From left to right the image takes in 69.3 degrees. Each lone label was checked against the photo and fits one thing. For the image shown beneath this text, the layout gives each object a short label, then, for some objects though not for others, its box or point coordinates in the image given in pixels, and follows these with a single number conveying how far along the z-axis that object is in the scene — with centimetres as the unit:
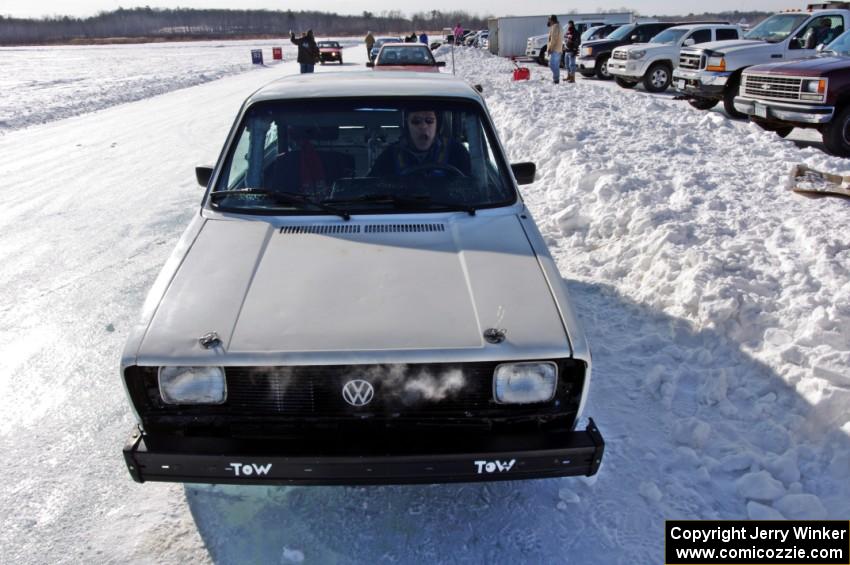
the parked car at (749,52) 1216
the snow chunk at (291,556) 242
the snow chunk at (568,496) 270
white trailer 3741
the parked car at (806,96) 865
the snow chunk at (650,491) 270
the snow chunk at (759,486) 270
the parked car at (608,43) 2034
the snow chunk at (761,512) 259
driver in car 344
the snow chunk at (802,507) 259
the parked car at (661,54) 1645
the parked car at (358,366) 225
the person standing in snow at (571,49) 1909
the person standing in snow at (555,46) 1742
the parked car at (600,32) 2536
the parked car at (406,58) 1543
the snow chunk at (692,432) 304
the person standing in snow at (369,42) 3344
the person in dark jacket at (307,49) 1998
